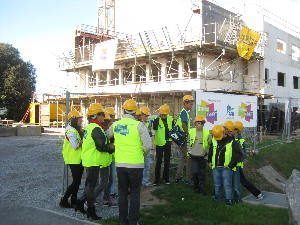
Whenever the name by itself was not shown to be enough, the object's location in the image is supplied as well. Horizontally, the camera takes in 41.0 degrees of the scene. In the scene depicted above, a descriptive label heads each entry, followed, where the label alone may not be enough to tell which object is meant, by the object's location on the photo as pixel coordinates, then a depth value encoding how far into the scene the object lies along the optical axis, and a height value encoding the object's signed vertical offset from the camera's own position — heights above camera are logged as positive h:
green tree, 38.88 +2.95
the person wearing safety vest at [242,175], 8.63 -1.40
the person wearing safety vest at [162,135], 9.41 -0.54
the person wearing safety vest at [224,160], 8.16 -1.00
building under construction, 25.89 +3.67
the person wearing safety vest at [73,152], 7.21 -0.72
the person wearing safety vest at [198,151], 8.97 -0.88
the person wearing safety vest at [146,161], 8.80 -1.15
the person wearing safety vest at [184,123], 9.39 -0.27
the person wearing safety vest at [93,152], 6.71 -0.68
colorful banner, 10.06 +0.10
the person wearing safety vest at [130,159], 6.17 -0.72
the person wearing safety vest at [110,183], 7.75 -1.44
